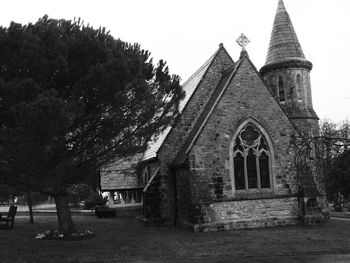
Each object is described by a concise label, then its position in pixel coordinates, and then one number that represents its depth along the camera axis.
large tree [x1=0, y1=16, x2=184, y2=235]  11.30
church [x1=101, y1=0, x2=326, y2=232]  17.00
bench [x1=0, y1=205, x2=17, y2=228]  17.98
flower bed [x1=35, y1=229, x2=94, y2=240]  14.72
